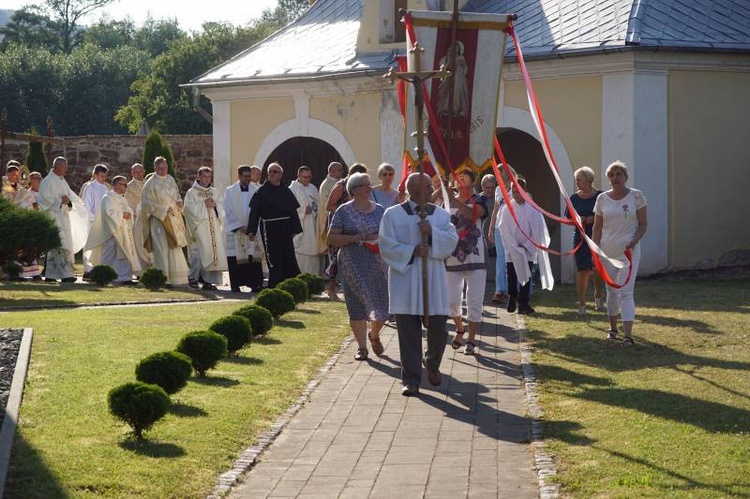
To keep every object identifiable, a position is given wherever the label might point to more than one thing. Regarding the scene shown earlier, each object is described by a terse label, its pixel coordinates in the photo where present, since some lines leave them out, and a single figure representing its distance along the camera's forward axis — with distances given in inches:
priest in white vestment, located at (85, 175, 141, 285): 831.7
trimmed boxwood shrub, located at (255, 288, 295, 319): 561.2
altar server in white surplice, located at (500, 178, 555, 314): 600.1
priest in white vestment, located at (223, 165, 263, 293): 776.9
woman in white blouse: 479.5
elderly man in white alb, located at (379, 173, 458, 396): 400.5
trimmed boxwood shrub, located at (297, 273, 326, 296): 684.7
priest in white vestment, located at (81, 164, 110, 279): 905.5
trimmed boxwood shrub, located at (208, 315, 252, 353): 461.7
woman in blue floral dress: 455.5
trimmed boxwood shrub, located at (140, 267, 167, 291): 760.3
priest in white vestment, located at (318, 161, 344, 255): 789.9
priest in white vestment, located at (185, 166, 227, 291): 813.9
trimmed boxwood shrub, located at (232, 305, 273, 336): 504.4
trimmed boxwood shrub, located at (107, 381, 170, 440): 315.0
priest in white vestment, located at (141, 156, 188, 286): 794.8
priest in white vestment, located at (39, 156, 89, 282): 837.8
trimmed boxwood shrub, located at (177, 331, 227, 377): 413.4
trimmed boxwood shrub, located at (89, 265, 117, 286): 791.1
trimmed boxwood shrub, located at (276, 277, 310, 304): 624.3
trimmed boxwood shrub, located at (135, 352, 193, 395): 357.7
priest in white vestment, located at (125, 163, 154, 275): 815.1
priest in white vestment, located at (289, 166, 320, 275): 804.6
